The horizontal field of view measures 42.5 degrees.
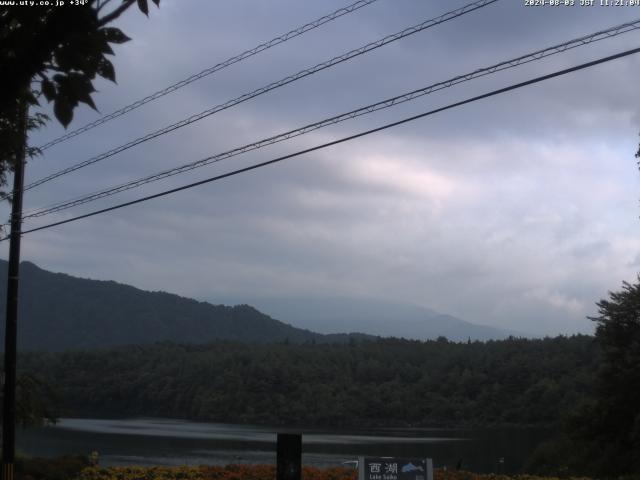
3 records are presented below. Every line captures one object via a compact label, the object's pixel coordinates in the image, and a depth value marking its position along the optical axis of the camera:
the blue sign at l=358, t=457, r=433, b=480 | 11.90
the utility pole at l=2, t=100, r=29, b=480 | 16.02
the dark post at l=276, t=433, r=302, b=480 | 11.78
